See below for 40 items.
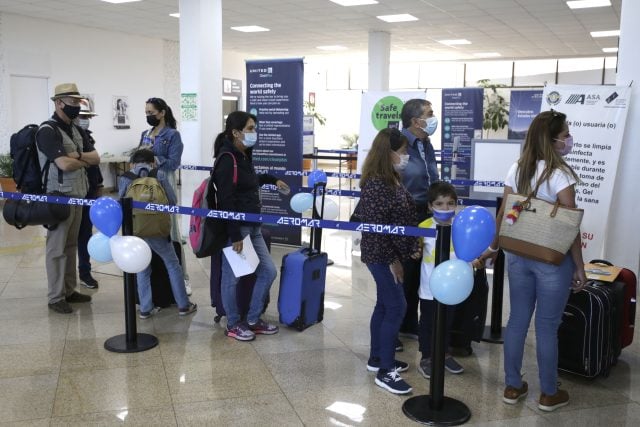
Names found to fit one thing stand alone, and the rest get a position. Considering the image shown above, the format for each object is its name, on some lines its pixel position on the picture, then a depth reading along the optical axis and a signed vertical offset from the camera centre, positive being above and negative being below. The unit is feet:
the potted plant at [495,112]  54.34 +2.17
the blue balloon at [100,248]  11.16 -2.23
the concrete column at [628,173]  15.90 -0.95
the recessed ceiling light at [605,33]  40.75 +7.24
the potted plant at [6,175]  33.88 -2.76
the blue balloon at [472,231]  8.41 -1.36
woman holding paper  11.61 -1.50
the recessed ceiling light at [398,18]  36.61 +7.23
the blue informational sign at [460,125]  33.30 +0.56
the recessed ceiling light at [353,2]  32.53 +7.17
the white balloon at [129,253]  10.81 -2.25
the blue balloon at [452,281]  8.44 -2.08
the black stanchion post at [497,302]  12.76 -3.62
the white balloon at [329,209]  15.20 -1.95
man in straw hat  13.37 -0.96
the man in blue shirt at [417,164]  11.88 -0.60
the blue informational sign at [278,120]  22.35 +0.43
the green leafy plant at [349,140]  64.69 -0.77
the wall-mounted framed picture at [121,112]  42.88 +1.20
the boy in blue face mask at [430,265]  10.17 -2.30
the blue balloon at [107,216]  11.06 -1.63
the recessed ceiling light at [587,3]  31.40 +7.14
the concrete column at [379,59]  43.04 +5.41
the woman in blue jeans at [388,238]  9.70 -1.70
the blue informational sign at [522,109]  33.94 +1.55
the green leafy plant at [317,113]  61.50 +2.13
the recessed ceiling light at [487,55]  54.04 +7.44
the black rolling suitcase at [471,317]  11.60 -3.57
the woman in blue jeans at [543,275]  8.89 -2.10
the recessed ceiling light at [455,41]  46.09 +7.30
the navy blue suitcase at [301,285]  12.67 -3.32
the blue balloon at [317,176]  16.08 -1.19
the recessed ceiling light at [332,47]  50.75 +7.32
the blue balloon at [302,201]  14.40 -1.67
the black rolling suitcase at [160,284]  14.29 -3.75
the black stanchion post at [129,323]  11.65 -3.95
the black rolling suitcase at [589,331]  10.39 -3.43
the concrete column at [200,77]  23.90 +2.16
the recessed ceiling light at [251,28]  40.91 +7.17
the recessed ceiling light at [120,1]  32.14 +6.87
